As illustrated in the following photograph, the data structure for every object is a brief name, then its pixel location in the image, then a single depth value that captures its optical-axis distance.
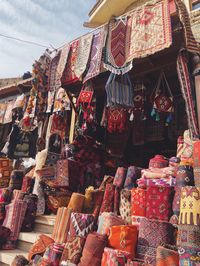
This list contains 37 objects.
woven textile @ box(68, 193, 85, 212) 4.49
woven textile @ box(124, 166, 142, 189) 4.47
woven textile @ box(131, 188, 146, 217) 3.60
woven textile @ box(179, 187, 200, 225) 2.75
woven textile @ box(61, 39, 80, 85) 5.99
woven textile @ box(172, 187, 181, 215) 3.34
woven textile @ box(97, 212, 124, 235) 3.50
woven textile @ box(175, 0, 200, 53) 4.45
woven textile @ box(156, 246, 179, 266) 2.62
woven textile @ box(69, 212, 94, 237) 3.64
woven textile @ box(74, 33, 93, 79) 5.71
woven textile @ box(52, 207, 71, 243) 3.96
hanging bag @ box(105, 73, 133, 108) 5.36
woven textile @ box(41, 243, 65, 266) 3.39
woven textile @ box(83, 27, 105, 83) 5.46
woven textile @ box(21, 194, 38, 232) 4.97
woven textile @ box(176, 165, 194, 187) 3.46
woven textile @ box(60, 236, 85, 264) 3.24
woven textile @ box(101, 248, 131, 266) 2.84
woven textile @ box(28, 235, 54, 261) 3.80
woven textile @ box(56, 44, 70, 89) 6.15
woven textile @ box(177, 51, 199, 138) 4.19
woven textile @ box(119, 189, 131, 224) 3.96
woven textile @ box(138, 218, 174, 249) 3.01
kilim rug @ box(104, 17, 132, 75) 4.99
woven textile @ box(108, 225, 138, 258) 3.07
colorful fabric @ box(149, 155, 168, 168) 4.33
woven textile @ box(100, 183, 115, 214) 4.27
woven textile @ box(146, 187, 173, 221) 3.50
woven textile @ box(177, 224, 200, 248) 2.60
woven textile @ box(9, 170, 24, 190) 6.14
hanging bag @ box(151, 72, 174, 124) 5.75
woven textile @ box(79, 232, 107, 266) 3.08
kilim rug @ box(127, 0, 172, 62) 4.58
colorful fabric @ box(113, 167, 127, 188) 4.61
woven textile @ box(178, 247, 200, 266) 2.52
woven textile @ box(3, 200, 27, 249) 4.73
